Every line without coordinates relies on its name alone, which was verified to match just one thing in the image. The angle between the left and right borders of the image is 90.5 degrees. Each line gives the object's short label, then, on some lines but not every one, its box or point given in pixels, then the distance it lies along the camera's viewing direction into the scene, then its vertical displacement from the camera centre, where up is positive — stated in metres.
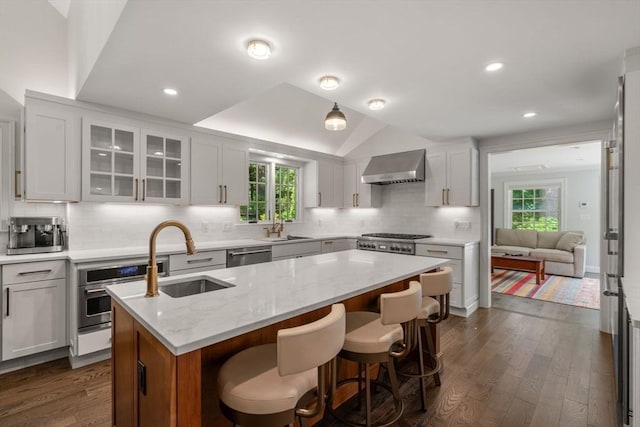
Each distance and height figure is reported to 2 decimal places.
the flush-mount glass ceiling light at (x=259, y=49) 1.96 +1.04
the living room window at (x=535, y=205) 7.64 +0.21
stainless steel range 4.43 -0.42
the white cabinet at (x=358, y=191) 5.42 +0.41
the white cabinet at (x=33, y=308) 2.56 -0.78
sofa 6.26 -0.74
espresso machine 2.75 -0.19
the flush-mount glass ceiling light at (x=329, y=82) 2.47 +1.04
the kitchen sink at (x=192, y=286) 1.91 -0.45
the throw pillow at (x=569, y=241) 6.44 -0.57
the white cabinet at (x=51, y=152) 2.70 +0.55
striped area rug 4.81 -1.29
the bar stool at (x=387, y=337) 1.62 -0.66
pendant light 2.60 +0.77
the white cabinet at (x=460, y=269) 4.09 -0.73
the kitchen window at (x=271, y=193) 4.84 +0.34
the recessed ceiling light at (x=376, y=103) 3.01 +1.07
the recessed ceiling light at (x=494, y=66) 2.27 +1.08
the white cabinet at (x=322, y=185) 5.34 +0.50
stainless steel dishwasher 3.79 -0.51
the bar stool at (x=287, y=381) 1.11 -0.66
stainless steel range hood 4.64 +0.70
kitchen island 1.12 -0.42
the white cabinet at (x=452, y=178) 4.37 +0.51
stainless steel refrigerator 1.87 -0.37
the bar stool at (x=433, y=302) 2.13 -0.65
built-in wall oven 2.71 -0.64
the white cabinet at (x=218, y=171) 3.77 +0.54
